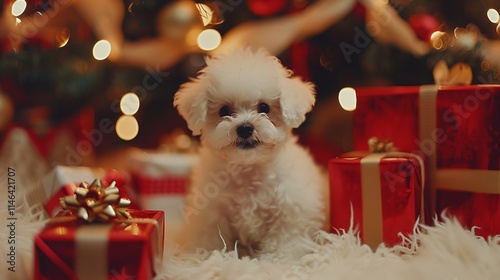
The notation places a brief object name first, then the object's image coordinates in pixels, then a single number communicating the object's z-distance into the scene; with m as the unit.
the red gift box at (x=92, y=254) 0.92
